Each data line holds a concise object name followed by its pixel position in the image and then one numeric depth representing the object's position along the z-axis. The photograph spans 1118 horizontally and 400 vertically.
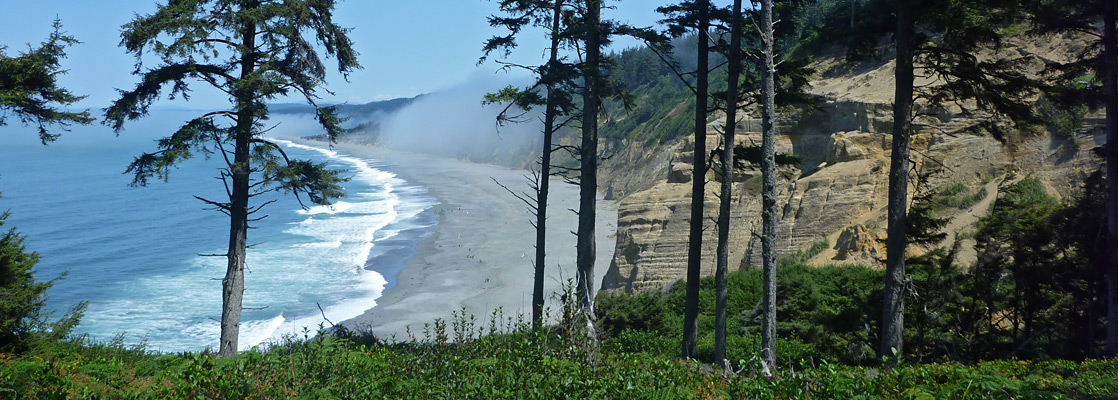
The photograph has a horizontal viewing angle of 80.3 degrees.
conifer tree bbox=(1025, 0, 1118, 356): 10.16
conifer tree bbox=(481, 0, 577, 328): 13.61
